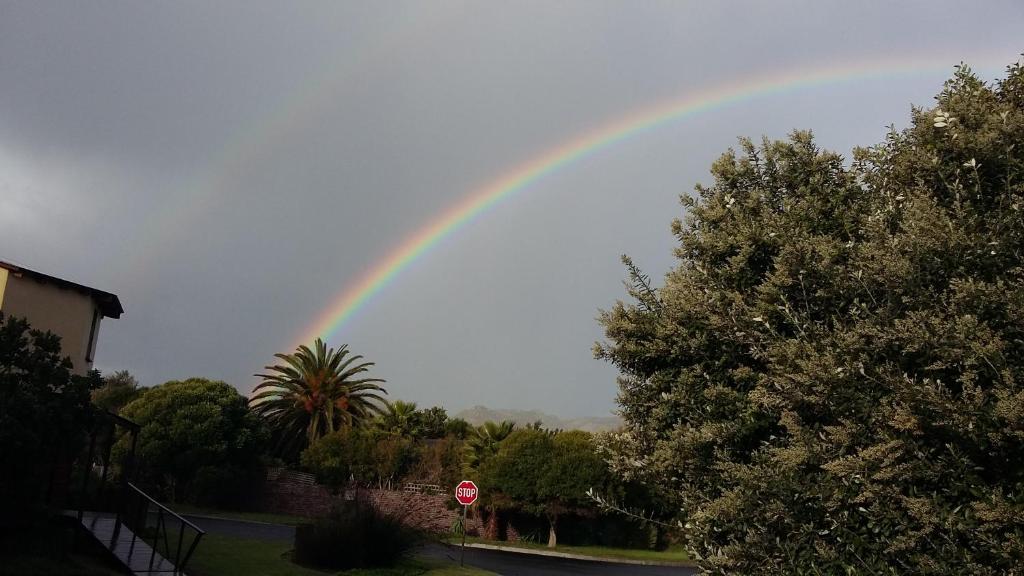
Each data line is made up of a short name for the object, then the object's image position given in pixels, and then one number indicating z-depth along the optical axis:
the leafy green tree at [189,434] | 48.06
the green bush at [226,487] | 47.66
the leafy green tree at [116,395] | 69.43
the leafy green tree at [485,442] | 47.19
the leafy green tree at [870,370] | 6.17
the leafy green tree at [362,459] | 47.66
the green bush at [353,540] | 20.97
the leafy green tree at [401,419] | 53.69
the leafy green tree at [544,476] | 43.12
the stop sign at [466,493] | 30.36
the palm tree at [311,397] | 56.41
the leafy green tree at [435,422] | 61.86
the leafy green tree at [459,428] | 60.42
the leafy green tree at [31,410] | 14.48
